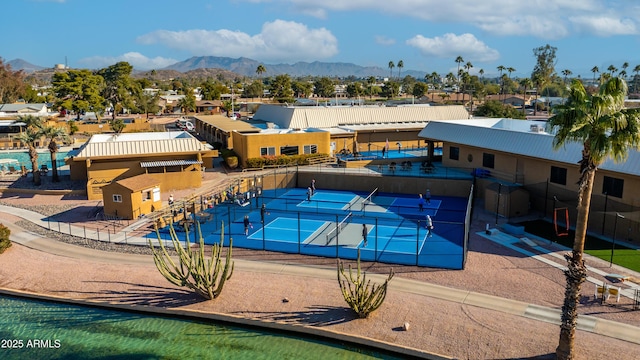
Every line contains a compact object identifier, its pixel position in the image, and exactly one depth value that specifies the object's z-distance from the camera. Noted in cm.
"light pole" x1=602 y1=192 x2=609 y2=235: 2814
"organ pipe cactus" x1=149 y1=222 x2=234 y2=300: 2036
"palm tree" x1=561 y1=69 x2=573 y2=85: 14145
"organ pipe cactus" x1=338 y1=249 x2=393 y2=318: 1866
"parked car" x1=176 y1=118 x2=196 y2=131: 8131
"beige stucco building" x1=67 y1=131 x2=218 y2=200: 3906
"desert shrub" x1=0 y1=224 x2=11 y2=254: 2706
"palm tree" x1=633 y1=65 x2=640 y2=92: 12118
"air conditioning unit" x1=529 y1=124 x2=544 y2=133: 3812
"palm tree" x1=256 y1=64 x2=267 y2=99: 16938
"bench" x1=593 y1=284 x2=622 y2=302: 1980
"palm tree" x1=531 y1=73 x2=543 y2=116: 12172
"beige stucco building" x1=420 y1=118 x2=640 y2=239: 2800
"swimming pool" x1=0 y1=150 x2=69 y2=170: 5621
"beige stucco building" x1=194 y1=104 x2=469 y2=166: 4797
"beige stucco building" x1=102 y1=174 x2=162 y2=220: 3231
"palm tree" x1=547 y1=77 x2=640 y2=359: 1429
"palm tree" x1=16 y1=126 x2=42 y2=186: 4203
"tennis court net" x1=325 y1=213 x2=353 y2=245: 2992
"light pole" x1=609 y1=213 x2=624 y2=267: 2692
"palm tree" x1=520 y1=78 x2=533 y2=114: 12525
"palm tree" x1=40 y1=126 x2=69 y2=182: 4312
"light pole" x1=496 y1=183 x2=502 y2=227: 3137
